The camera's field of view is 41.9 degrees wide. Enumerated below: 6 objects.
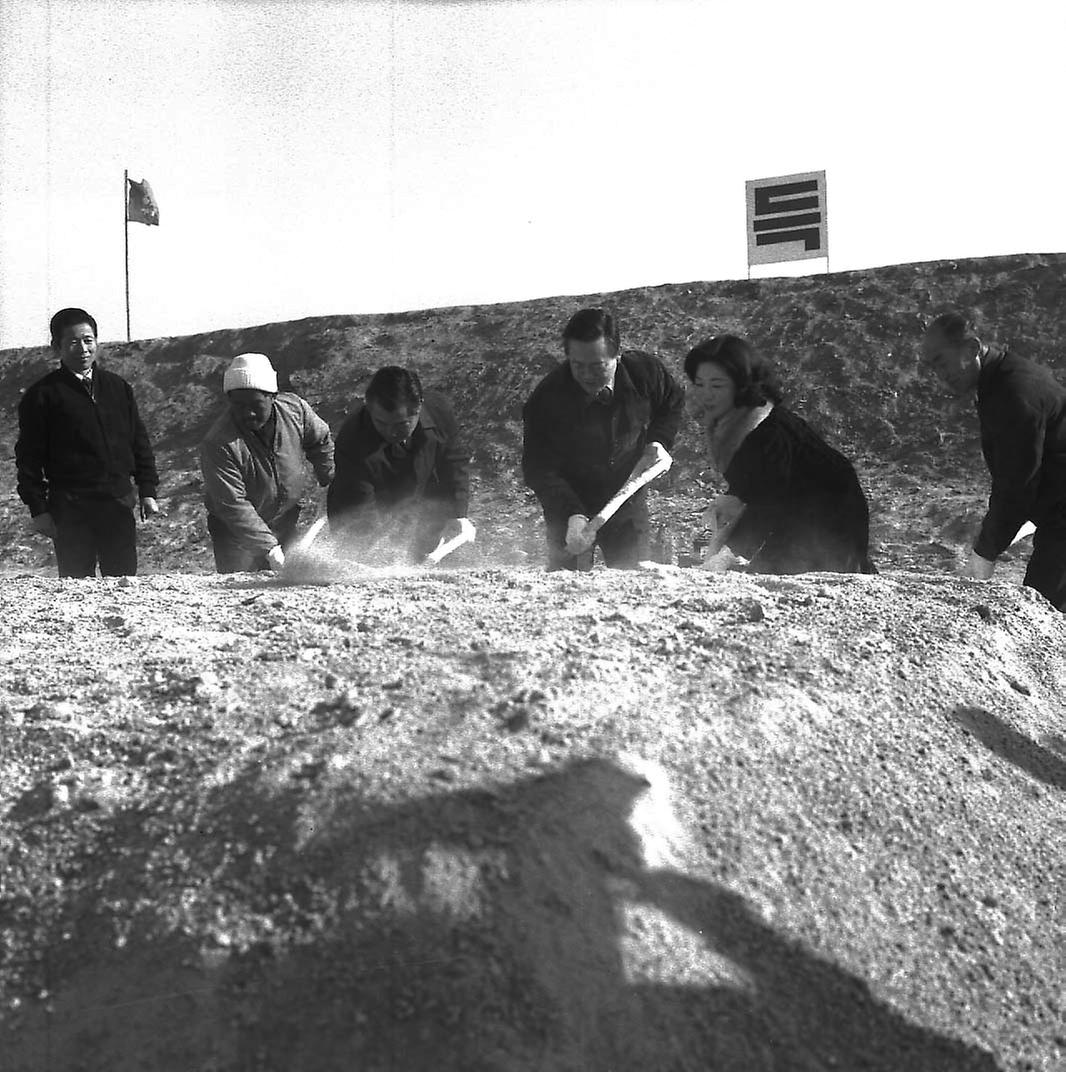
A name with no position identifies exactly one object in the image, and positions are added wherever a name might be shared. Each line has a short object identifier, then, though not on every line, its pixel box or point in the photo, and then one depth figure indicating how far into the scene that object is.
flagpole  18.72
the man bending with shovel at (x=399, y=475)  4.79
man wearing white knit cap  4.75
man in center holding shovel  4.71
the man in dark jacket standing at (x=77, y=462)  4.91
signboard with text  17.17
